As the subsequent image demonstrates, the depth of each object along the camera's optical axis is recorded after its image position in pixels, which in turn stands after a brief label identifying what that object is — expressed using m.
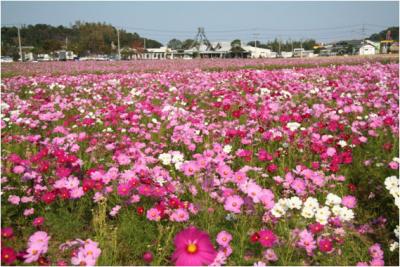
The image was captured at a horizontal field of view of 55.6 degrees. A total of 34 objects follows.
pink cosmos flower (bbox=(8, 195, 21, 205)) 2.38
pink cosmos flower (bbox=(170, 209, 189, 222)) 2.11
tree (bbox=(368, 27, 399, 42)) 99.99
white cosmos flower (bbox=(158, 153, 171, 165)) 2.75
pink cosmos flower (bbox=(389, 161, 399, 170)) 2.57
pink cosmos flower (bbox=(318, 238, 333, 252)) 1.80
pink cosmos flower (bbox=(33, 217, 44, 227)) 2.13
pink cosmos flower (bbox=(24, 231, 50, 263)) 1.57
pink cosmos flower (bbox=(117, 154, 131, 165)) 2.81
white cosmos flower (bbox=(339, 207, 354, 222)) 2.00
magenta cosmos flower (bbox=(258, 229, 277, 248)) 1.73
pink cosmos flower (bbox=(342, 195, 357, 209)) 2.17
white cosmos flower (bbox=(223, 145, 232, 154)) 3.03
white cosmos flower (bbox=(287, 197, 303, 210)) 1.99
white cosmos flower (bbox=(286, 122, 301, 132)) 3.51
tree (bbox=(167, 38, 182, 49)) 99.88
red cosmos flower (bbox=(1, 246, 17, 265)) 1.50
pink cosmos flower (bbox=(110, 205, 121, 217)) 2.33
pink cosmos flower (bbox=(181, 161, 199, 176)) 2.48
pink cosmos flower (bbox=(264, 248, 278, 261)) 1.77
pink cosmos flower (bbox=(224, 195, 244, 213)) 2.02
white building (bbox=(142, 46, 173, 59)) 93.51
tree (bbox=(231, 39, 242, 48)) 88.79
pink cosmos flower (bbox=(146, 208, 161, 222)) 2.12
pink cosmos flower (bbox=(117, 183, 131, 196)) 2.29
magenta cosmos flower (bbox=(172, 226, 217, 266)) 1.39
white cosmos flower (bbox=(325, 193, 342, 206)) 2.07
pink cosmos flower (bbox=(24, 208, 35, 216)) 2.34
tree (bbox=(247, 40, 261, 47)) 131.74
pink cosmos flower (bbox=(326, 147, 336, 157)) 2.97
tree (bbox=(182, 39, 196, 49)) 100.25
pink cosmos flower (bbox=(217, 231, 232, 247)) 1.83
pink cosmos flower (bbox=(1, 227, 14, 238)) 1.83
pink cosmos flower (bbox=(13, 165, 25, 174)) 2.57
